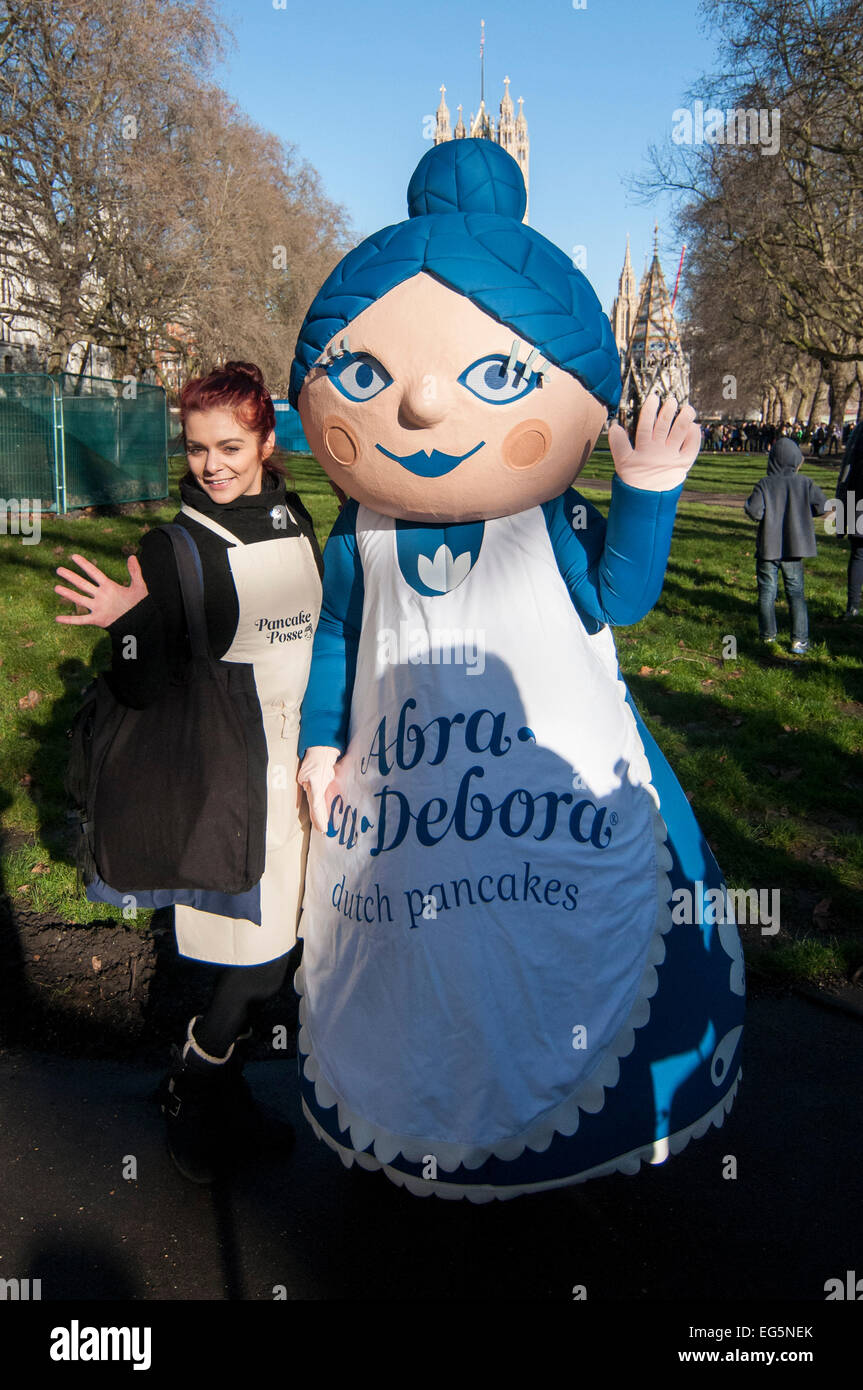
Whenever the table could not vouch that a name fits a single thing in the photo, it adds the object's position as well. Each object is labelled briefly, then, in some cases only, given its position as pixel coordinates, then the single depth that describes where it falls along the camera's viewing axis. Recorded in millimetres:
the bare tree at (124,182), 19031
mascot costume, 2178
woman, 2516
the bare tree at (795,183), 15531
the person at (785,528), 8352
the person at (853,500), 8891
